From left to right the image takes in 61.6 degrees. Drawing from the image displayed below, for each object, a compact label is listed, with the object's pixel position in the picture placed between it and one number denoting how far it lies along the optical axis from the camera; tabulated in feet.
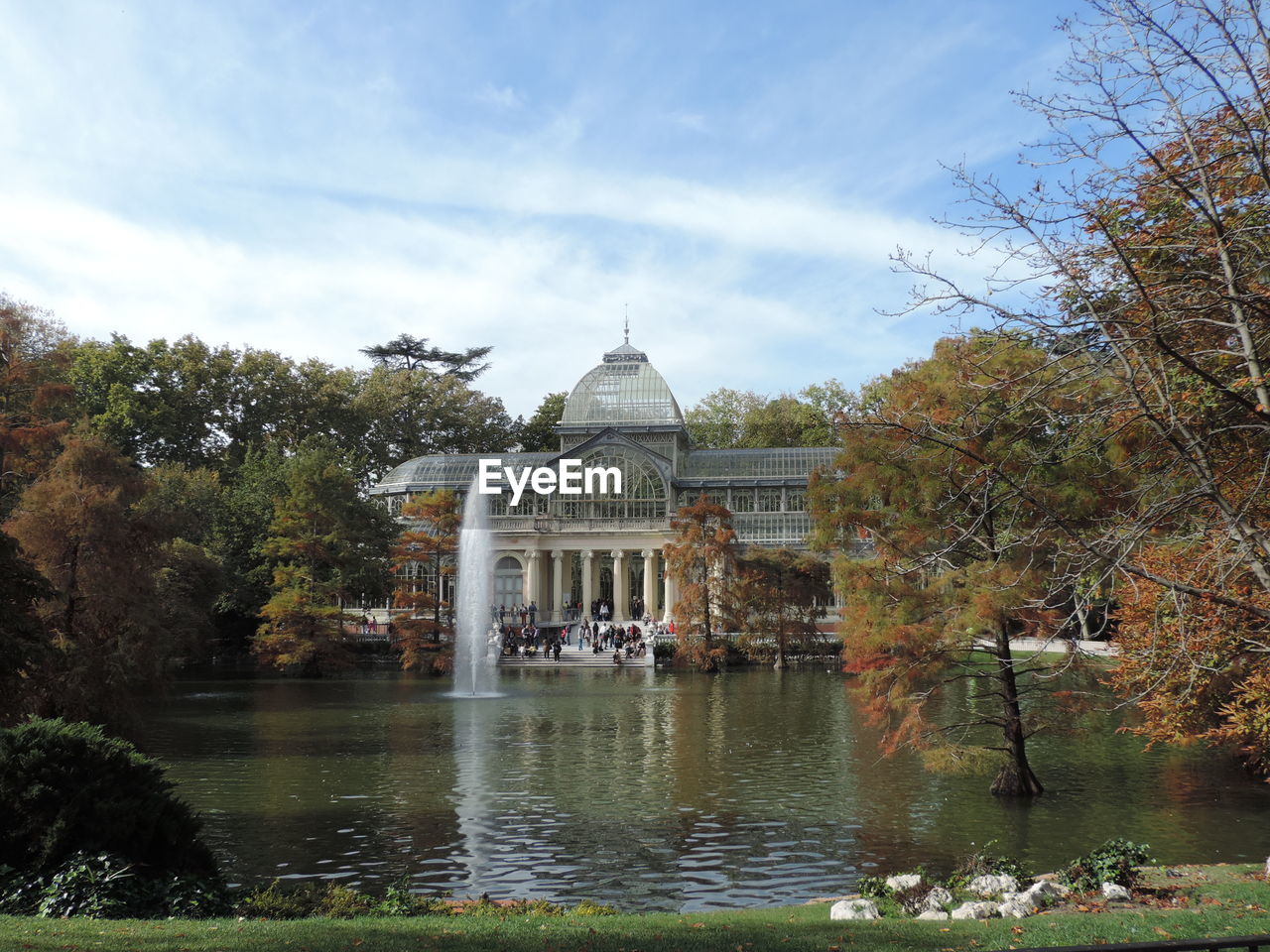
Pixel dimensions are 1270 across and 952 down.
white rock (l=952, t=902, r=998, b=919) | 31.14
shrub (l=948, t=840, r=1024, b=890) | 35.96
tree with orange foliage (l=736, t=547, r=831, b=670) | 140.56
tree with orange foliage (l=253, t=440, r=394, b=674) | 132.57
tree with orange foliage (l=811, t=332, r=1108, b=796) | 52.90
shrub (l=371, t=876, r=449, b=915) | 31.68
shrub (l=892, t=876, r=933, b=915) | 32.88
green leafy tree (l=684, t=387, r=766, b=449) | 260.07
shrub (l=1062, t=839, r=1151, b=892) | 33.30
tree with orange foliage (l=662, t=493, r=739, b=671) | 138.31
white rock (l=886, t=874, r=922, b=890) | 34.91
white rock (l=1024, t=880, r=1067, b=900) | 32.35
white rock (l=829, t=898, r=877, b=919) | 31.40
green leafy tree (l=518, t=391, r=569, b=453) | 260.62
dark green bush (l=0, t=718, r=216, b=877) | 31.60
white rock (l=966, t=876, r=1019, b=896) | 34.27
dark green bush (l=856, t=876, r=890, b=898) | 35.14
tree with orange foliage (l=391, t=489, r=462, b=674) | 137.59
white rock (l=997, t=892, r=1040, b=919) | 31.01
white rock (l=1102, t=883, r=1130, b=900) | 31.81
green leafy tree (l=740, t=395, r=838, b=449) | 247.29
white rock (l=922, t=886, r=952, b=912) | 32.55
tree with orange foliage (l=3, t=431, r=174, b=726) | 60.95
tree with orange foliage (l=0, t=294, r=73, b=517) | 73.87
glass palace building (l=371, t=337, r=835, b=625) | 197.16
